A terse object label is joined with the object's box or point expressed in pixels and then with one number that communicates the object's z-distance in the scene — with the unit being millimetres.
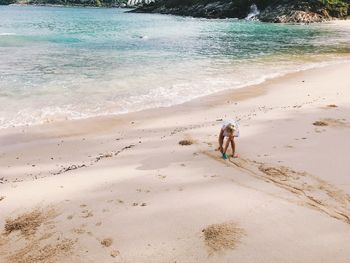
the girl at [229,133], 9977
